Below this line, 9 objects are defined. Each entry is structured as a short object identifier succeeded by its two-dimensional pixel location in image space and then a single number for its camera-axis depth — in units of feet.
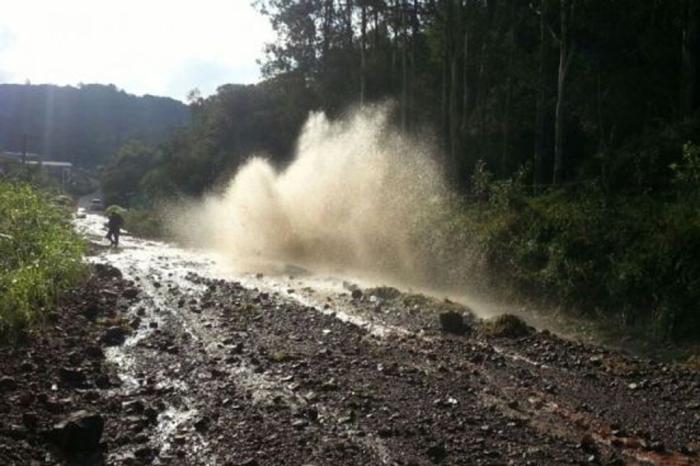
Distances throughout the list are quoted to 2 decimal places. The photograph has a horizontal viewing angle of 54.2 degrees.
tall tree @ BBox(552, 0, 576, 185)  73.05
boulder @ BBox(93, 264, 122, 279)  68.95
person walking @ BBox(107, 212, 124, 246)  108.47
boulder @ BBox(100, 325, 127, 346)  38.46
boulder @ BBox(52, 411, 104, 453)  21.72
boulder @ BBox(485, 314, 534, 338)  41.85
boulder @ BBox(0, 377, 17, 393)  26.27
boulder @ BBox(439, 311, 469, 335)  43.80
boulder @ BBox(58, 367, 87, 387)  28.86
